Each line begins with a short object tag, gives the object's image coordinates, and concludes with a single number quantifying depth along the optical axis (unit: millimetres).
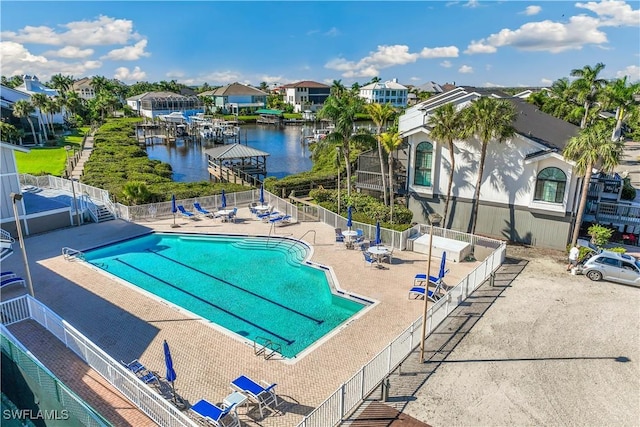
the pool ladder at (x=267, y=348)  13469
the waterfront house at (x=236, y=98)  127000
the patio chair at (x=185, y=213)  28053
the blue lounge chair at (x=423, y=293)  17062
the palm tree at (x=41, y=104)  60744
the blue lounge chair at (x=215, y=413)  10102
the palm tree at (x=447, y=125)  23125
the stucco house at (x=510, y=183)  22531
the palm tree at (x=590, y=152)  19500
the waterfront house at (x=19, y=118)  57719
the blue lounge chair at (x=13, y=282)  17281
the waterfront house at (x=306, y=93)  140250
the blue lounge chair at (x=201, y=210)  28456
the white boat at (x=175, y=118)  87312
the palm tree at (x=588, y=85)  39844
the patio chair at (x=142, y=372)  11828
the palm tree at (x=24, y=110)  56594
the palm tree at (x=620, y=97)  39688
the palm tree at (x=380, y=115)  27078
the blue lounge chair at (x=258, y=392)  10883
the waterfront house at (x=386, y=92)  124000
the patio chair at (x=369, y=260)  20545
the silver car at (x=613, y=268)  18406
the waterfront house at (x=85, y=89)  143875
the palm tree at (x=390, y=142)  25312
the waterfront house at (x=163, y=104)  102688
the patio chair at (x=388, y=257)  20986
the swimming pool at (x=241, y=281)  16219
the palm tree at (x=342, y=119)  27828
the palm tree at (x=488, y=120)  21969
